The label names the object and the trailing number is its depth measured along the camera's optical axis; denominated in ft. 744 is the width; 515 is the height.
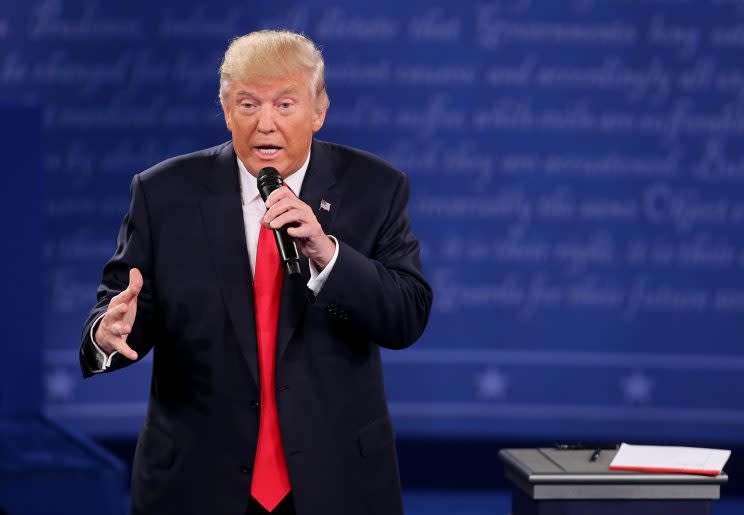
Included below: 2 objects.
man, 67.03
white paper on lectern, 68.46
